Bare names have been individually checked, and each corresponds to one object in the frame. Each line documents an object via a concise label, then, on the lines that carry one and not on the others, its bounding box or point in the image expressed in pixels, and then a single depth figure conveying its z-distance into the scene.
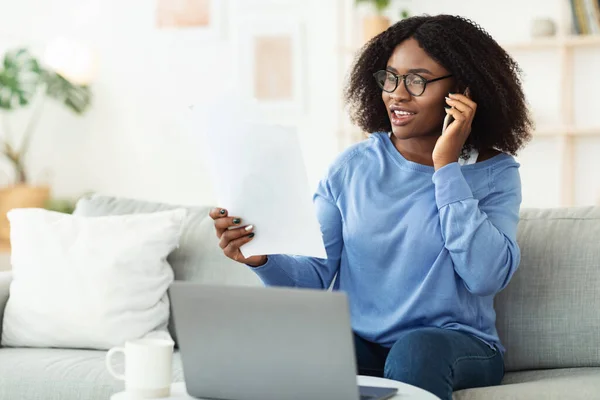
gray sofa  2.05
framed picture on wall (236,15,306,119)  4.77
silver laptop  1.25
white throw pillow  2.29
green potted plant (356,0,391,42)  4.42
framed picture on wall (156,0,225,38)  4.84
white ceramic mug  1.40
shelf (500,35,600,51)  4.18
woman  1.80
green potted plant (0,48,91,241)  4.71
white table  1.40
